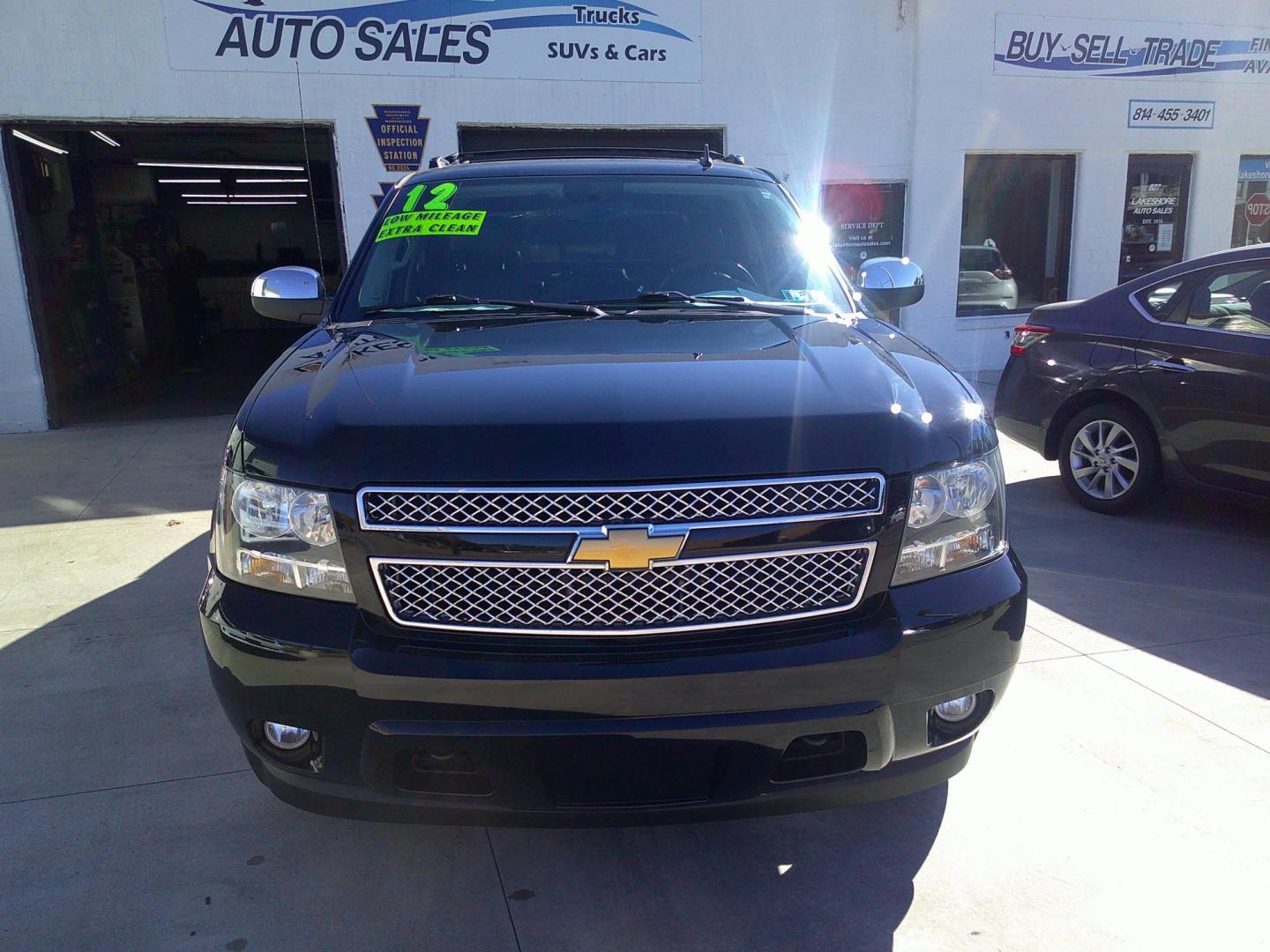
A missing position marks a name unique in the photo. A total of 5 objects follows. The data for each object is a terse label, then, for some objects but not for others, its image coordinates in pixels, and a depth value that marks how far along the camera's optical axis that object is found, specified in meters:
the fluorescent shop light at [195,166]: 17.27
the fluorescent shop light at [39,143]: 9.12
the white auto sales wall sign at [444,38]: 8.70
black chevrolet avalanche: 1.99
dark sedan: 4.91
